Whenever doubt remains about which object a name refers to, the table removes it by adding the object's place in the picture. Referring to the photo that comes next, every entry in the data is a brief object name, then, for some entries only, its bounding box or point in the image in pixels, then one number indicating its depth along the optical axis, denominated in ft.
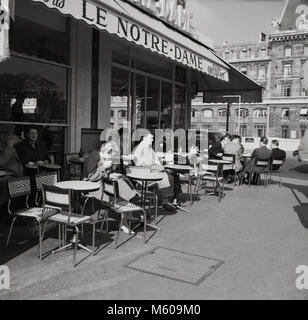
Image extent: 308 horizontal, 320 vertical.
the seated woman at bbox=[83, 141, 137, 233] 18.39
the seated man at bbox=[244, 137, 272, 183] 35.37
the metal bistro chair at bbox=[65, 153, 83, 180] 25.73
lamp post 47.36
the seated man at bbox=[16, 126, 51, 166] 20.56
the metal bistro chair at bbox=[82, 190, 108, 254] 18.97
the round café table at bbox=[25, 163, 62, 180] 20.16
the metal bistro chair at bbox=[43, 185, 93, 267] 14.33
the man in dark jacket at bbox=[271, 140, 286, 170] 39.17
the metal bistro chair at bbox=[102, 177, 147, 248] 16.57
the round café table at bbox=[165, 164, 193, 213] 24.16
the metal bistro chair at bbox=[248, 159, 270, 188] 35.42
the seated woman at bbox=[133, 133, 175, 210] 23.89
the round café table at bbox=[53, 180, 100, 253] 15.34
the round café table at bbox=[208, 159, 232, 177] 29.67
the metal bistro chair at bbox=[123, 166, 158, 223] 21.31
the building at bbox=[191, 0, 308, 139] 188.55
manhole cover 13.65
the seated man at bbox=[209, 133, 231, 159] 35.94
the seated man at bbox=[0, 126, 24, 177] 20.13
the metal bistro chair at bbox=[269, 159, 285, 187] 38.73
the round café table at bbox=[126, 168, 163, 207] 19.14
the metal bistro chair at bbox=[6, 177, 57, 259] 14.84
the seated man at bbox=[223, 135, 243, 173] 36.42
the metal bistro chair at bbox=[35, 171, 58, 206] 16.63
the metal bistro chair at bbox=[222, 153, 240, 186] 35.94
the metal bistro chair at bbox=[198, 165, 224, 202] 28.68
